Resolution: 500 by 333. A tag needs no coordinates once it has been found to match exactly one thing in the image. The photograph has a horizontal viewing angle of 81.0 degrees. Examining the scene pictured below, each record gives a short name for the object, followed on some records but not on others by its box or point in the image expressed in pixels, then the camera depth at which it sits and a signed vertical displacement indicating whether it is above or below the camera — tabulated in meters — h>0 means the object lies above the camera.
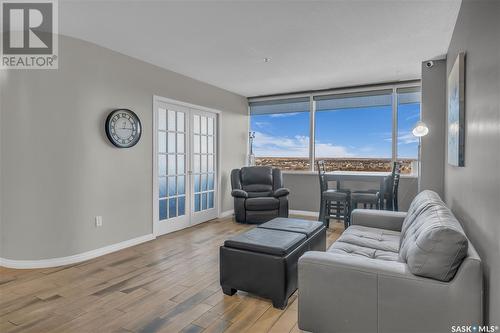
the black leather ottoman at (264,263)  2.32 -0.82
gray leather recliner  5.21 -0.57
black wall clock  3.68 +0.45
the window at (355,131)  5.45 +0.69
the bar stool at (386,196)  4.53 -0.50
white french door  4.52 -0.05
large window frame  5.23 +1.37
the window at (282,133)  6.27 +0.72
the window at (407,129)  5.18 +0.64
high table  4.68 -0.21
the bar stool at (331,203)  4.73 -0.66
